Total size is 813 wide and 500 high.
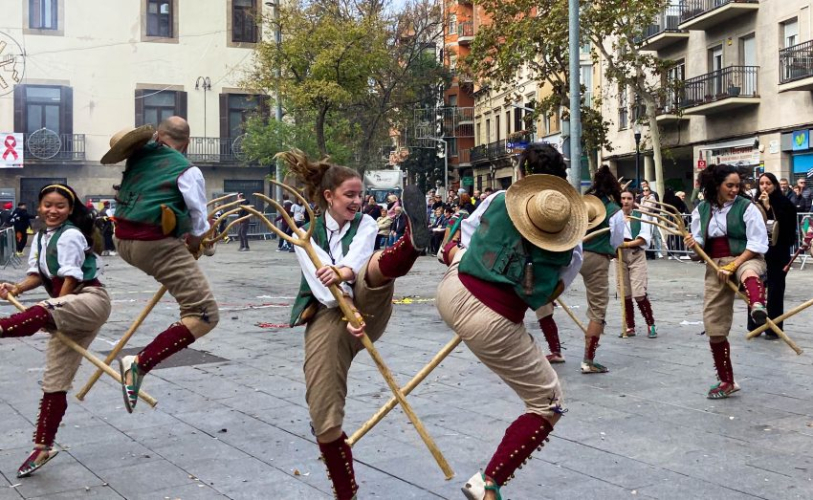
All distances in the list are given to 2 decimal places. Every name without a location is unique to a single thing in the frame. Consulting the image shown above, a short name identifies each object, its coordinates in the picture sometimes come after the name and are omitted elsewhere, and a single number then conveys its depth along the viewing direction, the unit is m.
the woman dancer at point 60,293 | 5.62
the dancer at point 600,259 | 8.58
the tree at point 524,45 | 27.83
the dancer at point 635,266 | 10.92
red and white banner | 41.16
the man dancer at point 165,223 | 6.09
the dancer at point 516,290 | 4.33
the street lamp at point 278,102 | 34.66
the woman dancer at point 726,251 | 7.48
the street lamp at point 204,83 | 43.88
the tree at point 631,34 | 27.44
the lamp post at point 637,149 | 31.13
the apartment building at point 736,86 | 27.25
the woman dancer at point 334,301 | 4.44
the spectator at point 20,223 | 30.20
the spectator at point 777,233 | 10.48
